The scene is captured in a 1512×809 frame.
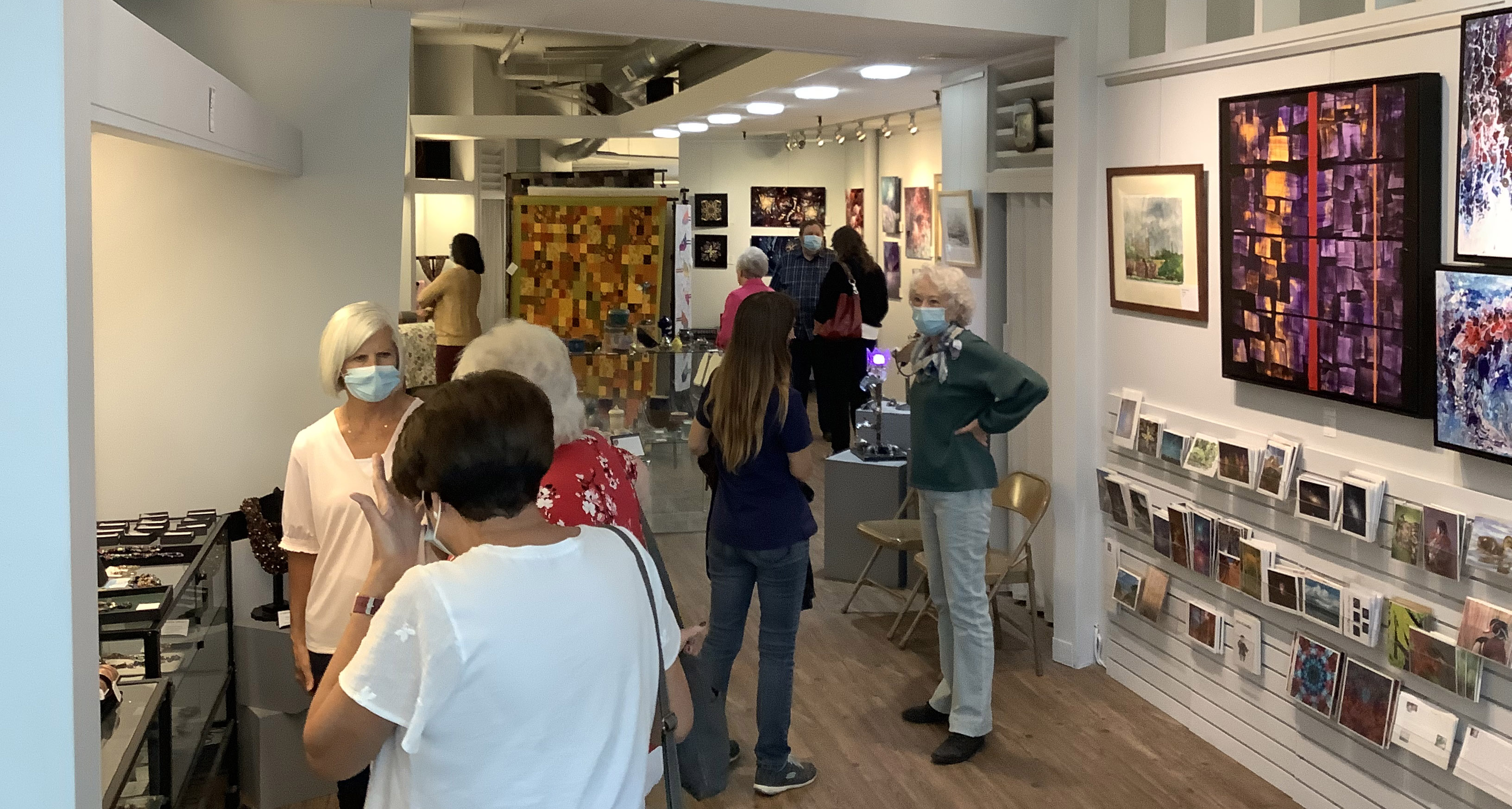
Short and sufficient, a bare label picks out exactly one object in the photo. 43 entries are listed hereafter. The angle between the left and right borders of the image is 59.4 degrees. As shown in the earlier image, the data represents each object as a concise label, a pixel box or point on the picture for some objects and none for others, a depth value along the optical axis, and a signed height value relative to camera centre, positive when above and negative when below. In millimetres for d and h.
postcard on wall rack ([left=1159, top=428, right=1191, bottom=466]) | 4812 -479
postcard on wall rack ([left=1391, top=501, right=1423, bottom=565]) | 3643 -605
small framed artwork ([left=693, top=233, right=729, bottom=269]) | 16000 +776
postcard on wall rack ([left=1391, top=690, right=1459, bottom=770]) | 3604 -1150
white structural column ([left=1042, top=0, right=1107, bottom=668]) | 5375 -154
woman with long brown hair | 4008 -532
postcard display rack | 3586 -1074
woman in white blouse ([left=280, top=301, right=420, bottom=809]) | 2988 -381
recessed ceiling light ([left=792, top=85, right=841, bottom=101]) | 8547 +1462
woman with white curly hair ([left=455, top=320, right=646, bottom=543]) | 2607 -269
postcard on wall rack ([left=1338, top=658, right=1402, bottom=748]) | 3834 -1141
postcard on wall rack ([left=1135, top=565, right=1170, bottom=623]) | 5020 -1069
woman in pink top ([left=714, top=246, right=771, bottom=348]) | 9883 +297
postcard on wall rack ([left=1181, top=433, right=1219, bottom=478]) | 4629 -500
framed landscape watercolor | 4711 +274
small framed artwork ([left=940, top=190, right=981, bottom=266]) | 6719 +441
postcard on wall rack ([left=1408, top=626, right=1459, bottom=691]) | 3553 -934
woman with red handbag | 10102 -94
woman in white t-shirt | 1688 -439
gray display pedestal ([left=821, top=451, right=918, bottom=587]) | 6754 -989
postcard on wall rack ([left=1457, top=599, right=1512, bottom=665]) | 3328 -807
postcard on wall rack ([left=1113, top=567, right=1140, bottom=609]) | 5207 -1086
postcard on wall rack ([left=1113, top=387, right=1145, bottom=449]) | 5148 -409
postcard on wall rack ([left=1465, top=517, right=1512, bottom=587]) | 3330 -591
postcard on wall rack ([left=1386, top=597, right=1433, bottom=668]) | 3654 -861
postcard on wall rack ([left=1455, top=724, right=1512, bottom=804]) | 3385 -1165
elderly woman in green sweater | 4547 -486
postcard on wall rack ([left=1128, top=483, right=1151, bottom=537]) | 5078 -749
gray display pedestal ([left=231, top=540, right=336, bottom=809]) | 4133 -1267
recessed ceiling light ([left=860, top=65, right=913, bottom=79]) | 6984 +1308
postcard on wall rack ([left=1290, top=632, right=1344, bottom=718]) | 4074 -1121
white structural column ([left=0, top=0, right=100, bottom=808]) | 1643 -112
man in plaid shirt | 10555 +272
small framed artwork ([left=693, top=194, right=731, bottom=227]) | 15859 +1283
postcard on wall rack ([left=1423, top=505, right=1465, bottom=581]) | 3480 -599
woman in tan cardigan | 9609 +111
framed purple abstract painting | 3586 +228
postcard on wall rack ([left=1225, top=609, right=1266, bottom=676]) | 4477 -1114
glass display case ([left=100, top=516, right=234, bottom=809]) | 2986 -804
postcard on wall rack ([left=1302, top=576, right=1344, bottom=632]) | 3990 -878
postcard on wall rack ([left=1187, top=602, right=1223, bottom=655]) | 4688 -1115
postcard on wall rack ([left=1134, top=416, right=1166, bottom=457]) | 4984 -455
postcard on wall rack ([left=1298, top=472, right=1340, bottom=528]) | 3984 -563
